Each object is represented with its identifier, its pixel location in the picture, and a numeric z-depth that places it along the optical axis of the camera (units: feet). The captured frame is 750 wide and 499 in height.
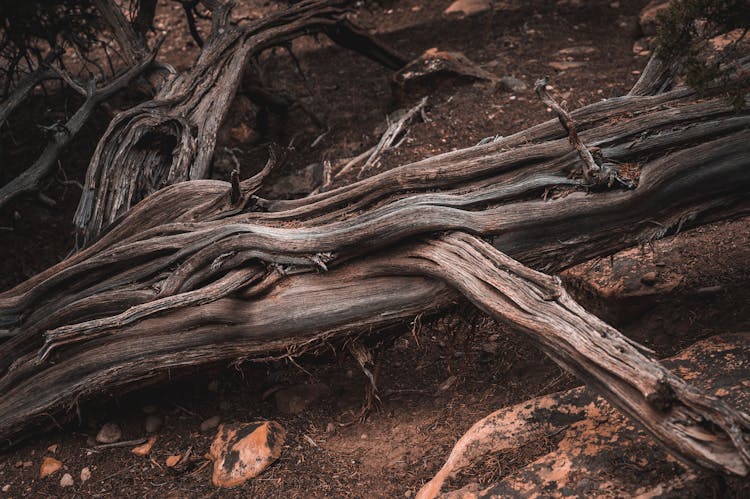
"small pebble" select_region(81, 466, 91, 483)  12.46
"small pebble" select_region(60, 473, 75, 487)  12.42
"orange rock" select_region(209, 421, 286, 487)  11.89
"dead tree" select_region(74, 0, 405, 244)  15.84
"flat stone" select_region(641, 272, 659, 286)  13.65
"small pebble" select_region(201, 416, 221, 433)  13.14
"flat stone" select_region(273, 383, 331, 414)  13.33
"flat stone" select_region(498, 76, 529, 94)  22.40
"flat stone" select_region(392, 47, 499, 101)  23.04
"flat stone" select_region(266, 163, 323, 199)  20.42
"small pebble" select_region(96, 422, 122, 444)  13.15
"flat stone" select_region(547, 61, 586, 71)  23.50
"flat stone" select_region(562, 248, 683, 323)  13.44
